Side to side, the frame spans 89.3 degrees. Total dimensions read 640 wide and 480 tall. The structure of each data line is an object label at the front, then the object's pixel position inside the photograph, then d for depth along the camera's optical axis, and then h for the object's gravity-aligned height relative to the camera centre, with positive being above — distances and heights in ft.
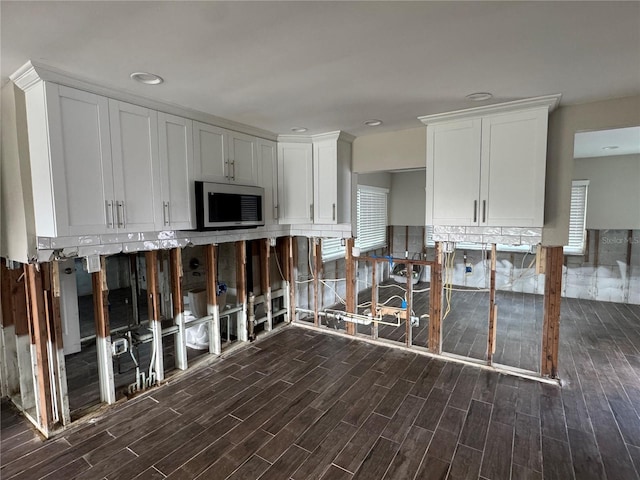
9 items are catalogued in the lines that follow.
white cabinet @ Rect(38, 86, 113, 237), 7.15 +1.33
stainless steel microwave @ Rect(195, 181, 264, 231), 10.13 +0.31
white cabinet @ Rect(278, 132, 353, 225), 13.06 +1.42
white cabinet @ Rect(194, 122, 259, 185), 10.38 +2.05
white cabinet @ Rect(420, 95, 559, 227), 9.23 +1.48
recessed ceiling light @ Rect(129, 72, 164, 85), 7.35 +3.21
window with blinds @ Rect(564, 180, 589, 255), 20.45 -0.30
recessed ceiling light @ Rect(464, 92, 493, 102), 8.66 +3.17
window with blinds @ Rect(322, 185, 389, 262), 19.90 -0.61
